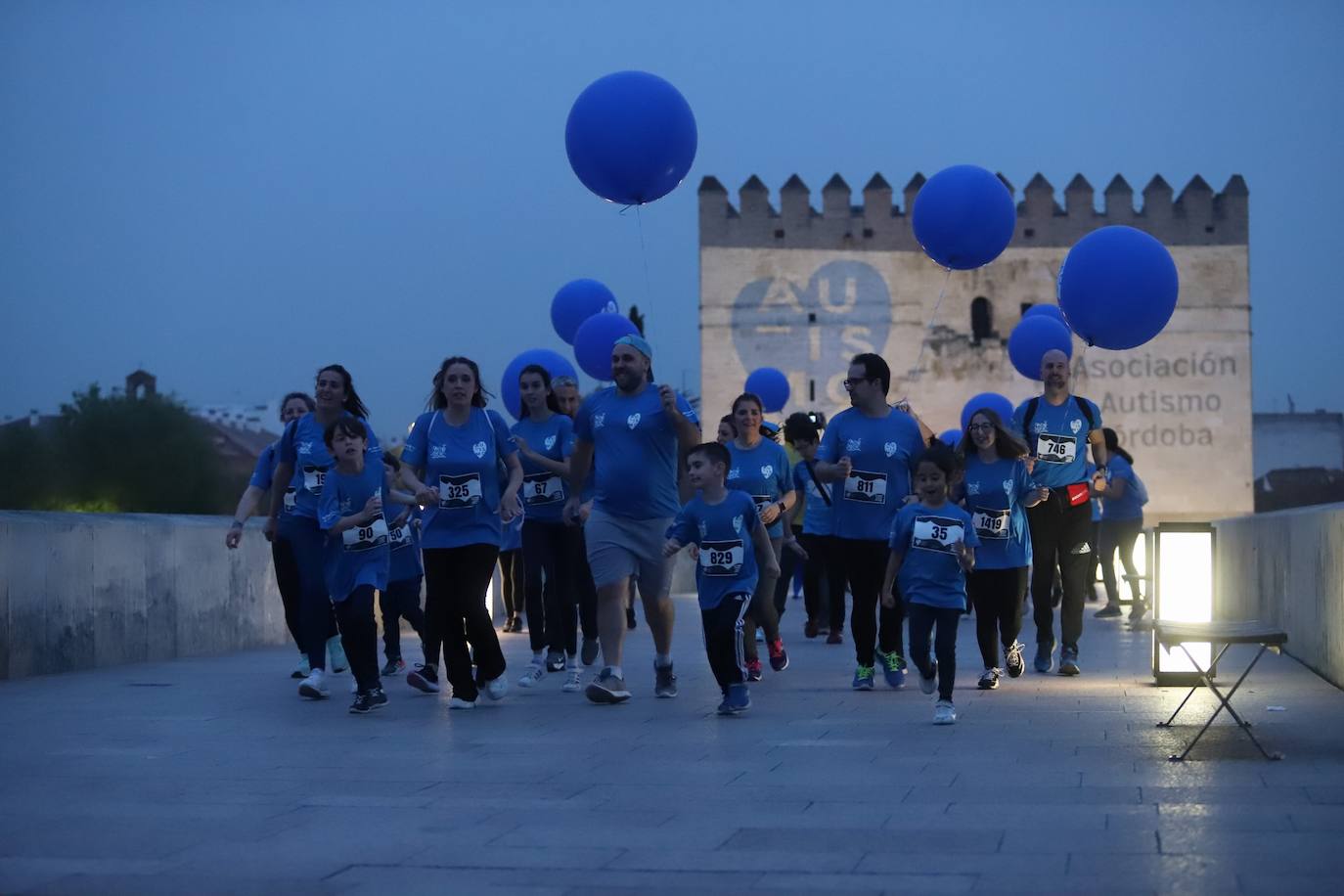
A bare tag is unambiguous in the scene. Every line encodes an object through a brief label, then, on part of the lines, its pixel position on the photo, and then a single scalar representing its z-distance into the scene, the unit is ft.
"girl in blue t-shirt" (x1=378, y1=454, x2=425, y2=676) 36.94
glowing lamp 33.99
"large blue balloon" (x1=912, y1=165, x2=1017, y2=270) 47.29
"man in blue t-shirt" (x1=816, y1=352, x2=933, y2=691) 34.78
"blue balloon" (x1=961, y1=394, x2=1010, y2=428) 82.17
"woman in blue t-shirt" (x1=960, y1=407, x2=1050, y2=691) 34.58
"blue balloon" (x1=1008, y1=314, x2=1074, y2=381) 62.34
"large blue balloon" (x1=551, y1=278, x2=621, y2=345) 56.80
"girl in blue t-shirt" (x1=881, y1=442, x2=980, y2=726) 29.99
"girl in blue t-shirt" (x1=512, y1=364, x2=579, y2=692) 36.60
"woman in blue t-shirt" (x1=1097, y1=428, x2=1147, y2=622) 56.49
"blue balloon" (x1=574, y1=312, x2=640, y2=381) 50.67
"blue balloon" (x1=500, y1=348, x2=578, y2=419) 49.96
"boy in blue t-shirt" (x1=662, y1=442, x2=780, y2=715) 30.40
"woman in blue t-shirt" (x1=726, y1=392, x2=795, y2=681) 40.11
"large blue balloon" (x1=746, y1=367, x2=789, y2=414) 87.81
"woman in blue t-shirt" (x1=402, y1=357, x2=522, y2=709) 31.27
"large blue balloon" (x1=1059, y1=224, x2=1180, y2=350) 41.86
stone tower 219.20
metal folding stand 23.65
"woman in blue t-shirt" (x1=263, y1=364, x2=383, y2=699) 33.71
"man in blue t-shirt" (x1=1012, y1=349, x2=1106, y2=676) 36.99
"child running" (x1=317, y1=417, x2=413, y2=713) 30.73
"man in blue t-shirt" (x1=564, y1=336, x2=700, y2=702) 31.68
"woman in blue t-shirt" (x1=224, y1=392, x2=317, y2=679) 36.88
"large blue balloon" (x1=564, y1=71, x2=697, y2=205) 41.32
